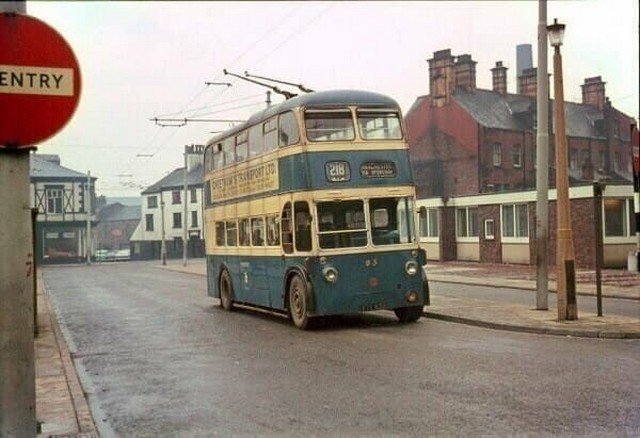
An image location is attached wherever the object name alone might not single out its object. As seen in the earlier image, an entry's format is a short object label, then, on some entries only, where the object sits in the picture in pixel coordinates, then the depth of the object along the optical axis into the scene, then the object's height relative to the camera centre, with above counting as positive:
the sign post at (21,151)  3.92 +0.52
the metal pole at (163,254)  61.86 -1.28
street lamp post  13.49 +0.25
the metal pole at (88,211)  71.47 +2.95
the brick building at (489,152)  37.44 +5.71
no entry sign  3.92 +0.85
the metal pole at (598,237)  13.57 -0.19
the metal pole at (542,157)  15.02 +1.47
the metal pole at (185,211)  49.12 +1.98
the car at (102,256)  81.20 -1.74
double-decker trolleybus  13.52 +0.48
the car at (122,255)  83.66 -1.82
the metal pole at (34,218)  12.09 +0.39
